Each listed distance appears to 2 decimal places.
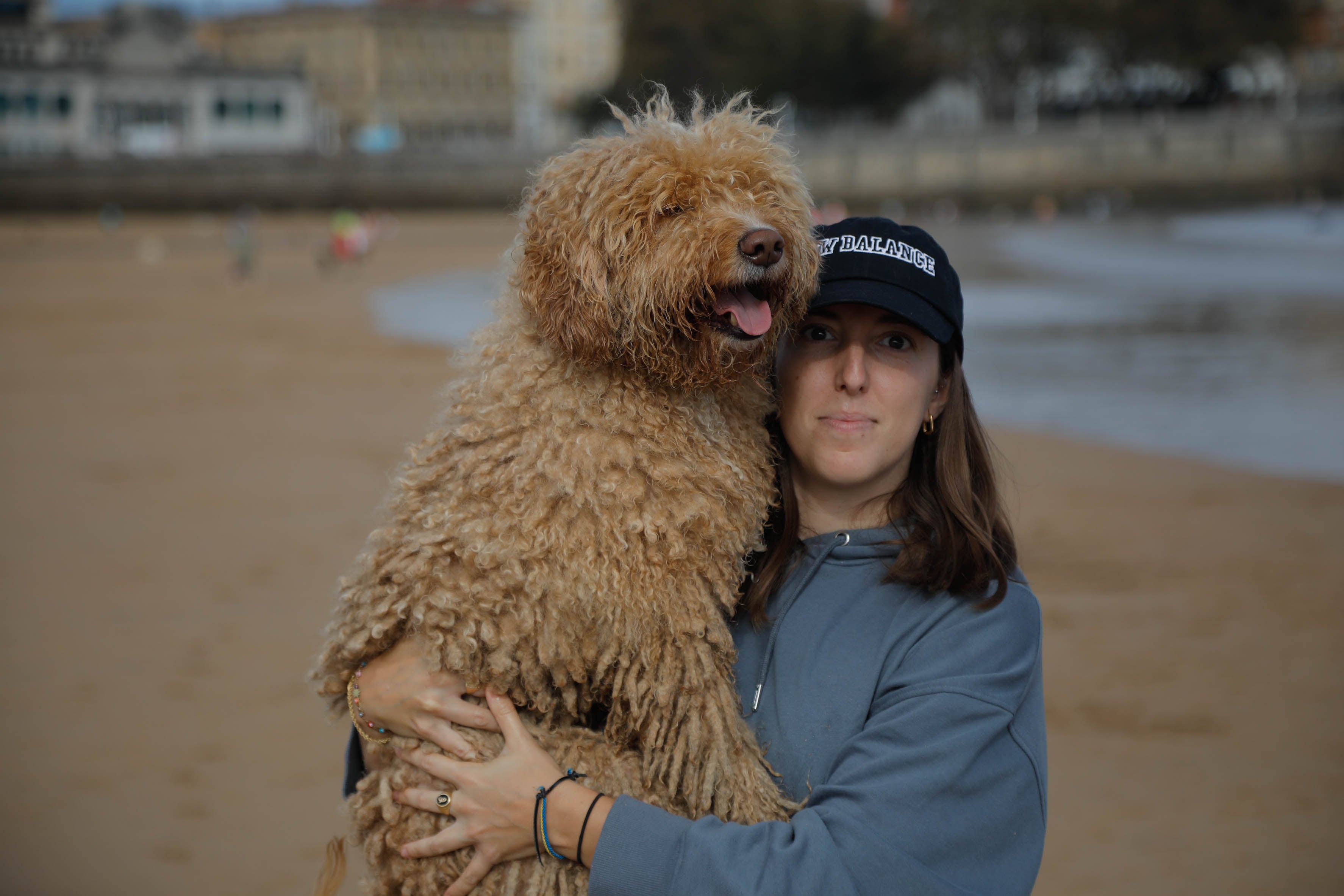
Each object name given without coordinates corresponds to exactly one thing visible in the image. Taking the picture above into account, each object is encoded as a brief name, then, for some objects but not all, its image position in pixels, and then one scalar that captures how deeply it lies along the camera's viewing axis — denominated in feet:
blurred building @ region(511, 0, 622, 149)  327.26
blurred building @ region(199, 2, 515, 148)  293.43
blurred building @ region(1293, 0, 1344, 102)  207.51
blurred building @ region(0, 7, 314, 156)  217.77
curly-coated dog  7.25
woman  6.32
